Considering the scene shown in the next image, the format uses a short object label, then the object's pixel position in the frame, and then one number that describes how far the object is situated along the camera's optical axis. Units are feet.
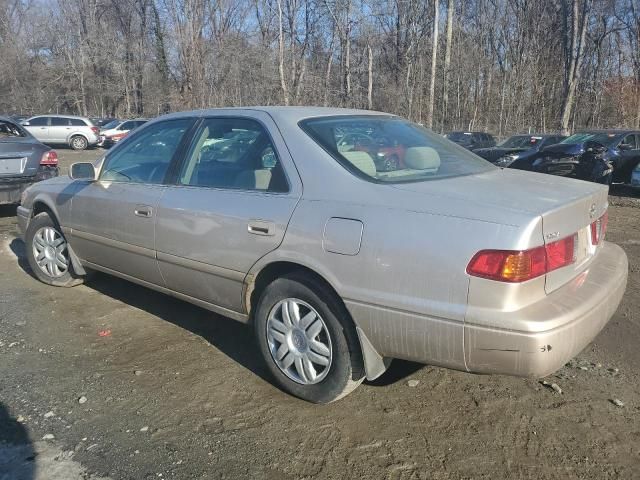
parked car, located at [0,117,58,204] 25.52
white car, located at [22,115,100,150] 89.20
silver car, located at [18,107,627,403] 8.23
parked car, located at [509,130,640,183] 39.75
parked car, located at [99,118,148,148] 95.61
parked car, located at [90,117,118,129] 111.24
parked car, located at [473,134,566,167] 46.94
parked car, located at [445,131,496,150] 71.41
